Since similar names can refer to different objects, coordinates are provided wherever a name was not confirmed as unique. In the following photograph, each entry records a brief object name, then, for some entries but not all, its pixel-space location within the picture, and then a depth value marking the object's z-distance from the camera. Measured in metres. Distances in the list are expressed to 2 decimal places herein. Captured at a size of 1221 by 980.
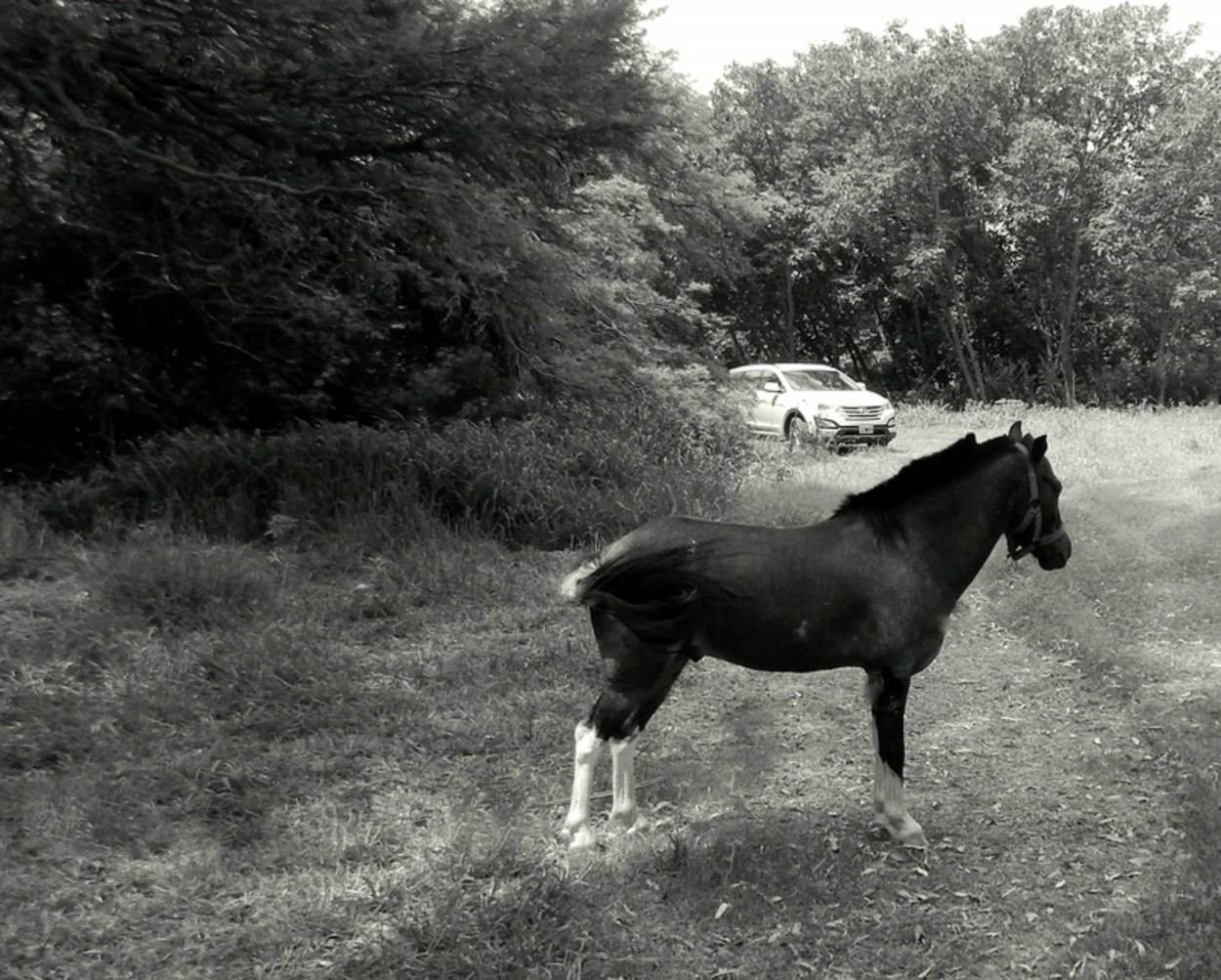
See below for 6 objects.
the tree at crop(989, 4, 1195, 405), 26.73
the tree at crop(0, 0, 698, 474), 7.59
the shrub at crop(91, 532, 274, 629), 7.25
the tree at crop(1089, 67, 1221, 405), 24.55
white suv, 20.23
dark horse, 4.34
